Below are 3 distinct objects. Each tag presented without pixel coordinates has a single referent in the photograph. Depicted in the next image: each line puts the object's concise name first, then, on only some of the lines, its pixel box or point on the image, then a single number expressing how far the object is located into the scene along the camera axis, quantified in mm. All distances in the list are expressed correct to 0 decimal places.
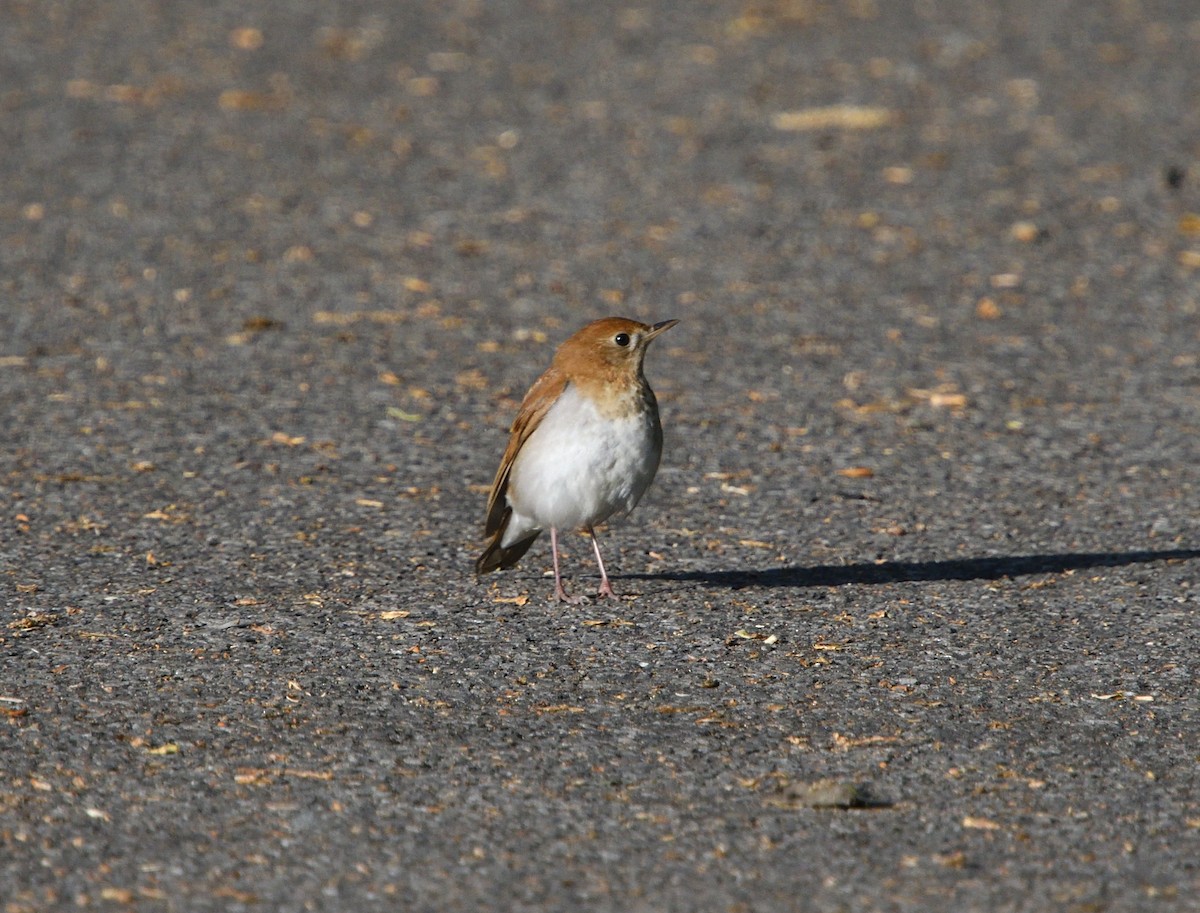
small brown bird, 12750
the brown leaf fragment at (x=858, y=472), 16173
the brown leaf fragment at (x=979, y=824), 9344
